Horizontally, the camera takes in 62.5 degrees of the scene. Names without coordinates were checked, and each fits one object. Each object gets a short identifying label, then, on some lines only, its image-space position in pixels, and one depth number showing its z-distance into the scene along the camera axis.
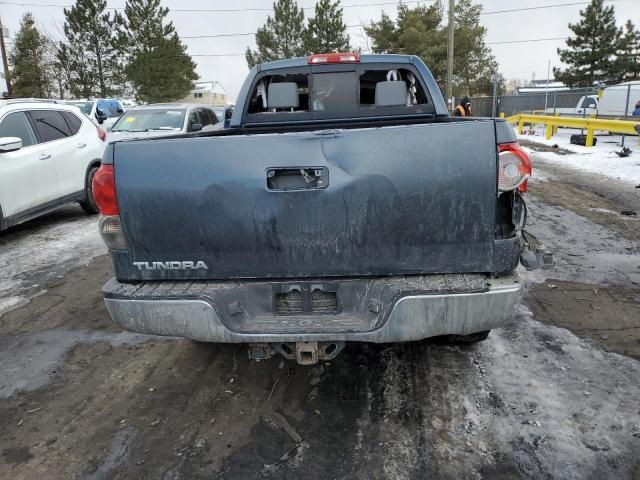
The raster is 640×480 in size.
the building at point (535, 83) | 51.72
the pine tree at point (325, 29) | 48.19
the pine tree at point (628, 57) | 43.88
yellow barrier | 13.54
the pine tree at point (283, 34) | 48.81
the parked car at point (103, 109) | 22.09
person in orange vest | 19.57
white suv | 7.38
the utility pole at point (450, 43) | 29.67
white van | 21.57
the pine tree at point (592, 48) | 44.41
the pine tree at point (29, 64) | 43.34
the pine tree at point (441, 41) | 46.44
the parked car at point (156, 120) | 11.84
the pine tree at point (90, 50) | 43.78
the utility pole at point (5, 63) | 33.50
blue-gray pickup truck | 2.60
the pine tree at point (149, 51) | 44.41
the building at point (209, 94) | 80.14
